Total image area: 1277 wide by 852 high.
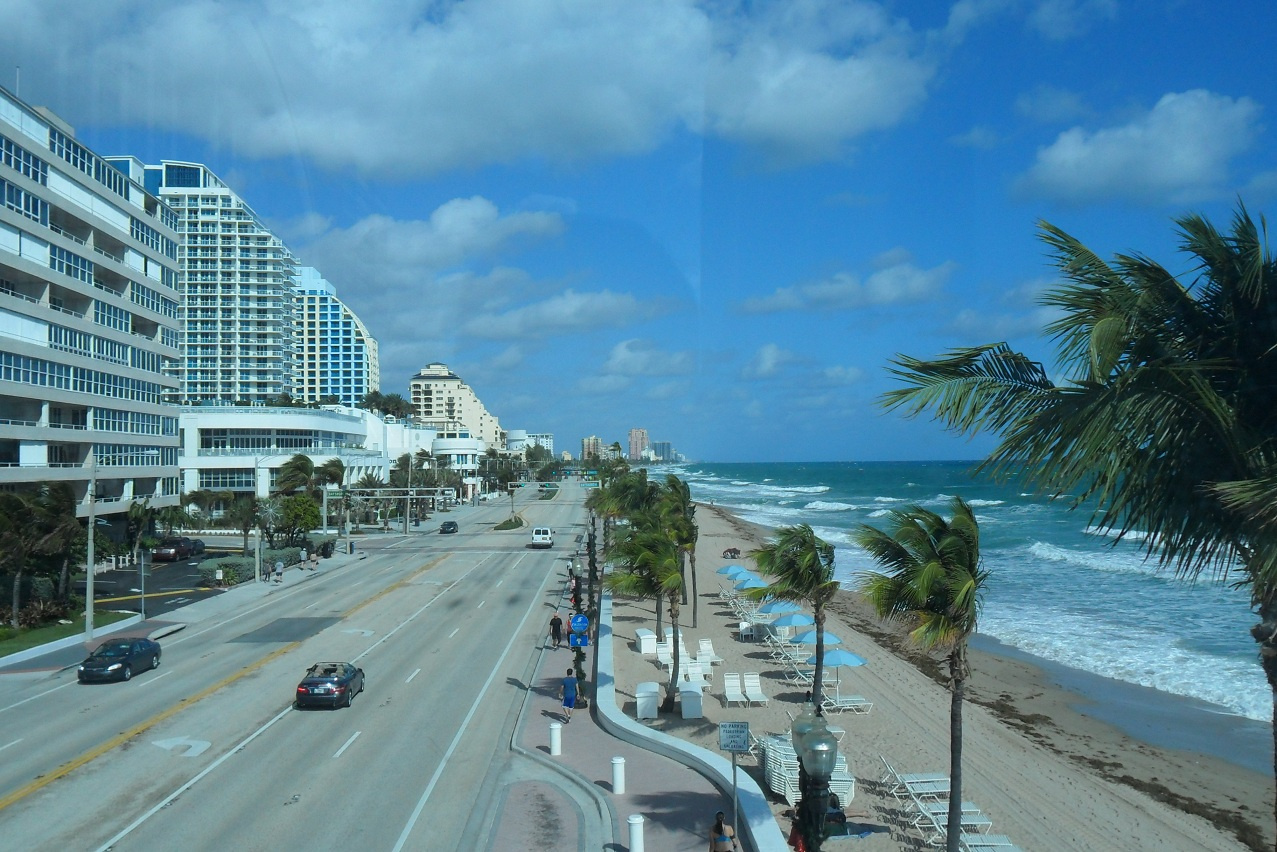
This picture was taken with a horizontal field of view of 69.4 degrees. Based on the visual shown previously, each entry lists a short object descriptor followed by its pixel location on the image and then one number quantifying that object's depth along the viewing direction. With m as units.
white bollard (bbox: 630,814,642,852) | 11.80
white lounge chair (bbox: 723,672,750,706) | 23.11
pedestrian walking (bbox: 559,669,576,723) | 19.97
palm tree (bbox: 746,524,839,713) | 18.59
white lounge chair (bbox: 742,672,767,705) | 23.12
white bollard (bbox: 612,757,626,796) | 14.79
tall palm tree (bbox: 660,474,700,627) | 25.34
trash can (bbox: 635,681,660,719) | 21.03
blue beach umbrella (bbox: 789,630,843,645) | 23.96
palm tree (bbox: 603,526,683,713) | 21.83
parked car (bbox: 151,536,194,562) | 55.09
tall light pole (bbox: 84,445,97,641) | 30.83
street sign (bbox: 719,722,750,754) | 11.27
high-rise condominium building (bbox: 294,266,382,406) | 174.88
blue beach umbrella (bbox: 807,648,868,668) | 22.94
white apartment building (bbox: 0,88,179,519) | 41.34
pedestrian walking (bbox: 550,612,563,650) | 28.71
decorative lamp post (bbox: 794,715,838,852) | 8.99
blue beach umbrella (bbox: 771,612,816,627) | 27.45
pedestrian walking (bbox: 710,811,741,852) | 11.32
